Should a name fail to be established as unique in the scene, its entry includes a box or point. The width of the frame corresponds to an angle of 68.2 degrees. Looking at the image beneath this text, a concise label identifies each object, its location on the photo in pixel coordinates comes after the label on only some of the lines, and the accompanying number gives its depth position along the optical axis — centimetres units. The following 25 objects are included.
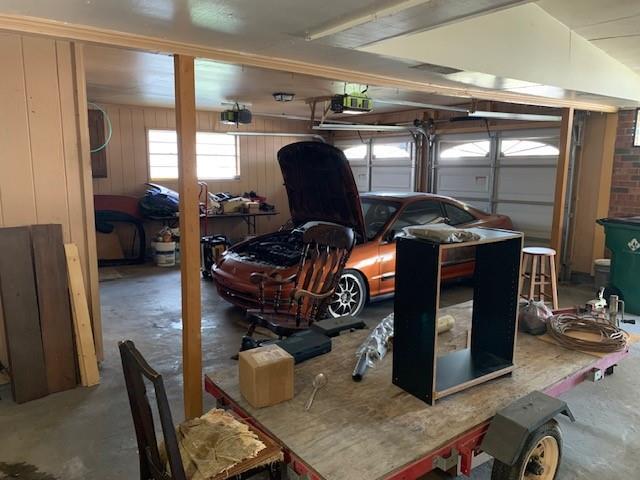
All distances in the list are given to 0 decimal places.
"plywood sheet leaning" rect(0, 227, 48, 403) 319
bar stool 484
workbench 776
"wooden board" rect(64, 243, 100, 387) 341
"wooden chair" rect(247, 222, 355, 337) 373
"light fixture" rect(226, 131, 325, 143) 849
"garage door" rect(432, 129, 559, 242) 672
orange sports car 445
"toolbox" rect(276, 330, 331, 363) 263
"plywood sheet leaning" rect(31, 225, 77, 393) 330
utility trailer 177
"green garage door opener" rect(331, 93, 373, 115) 544
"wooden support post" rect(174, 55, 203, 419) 253
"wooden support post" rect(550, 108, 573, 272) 539
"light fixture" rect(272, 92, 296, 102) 626
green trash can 504
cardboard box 207
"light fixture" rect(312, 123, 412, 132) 708
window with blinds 845
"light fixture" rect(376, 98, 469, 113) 622
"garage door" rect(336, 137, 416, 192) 888
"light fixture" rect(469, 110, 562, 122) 562
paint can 738
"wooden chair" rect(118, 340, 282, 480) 144
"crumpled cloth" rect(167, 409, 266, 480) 162
